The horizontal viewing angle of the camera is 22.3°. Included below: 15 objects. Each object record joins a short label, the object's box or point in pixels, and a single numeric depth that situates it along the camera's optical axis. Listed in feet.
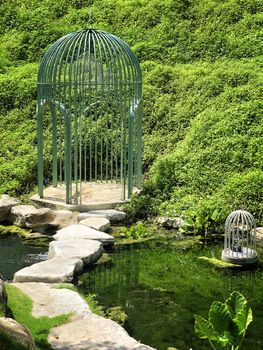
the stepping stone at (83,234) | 38.86
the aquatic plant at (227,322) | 23.29
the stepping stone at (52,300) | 27.45
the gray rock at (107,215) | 42.98
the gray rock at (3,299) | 23.75
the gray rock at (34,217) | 42.63
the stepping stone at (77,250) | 35.42
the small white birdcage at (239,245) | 35.73
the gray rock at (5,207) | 44.29
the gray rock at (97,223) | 41.05
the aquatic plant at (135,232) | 41.09
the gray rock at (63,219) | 42.57
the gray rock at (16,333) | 20.30
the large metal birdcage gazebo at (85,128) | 44.78
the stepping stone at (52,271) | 32.17
